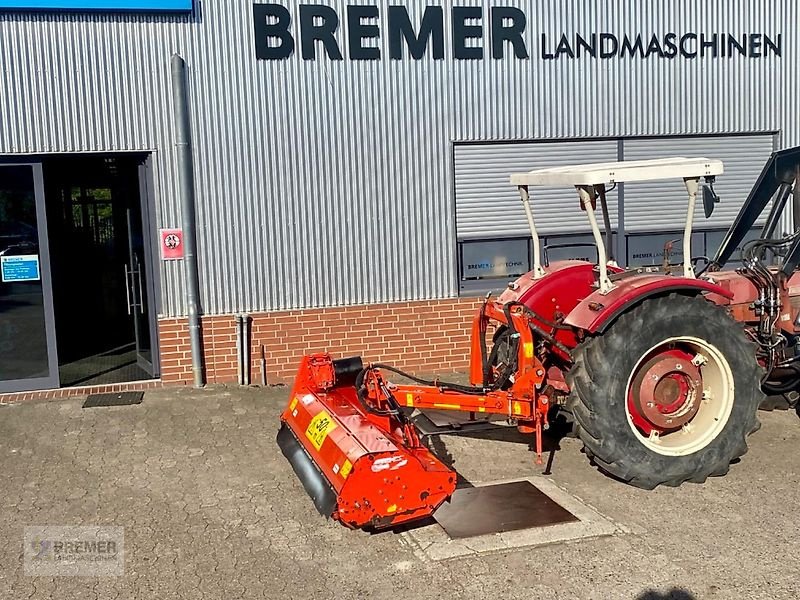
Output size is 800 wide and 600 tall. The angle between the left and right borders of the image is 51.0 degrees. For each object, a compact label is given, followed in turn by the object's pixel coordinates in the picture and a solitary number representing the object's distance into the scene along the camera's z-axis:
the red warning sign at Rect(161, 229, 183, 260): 8.77
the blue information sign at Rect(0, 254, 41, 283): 8.74
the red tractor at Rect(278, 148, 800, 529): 5.54
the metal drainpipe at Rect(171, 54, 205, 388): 8.66
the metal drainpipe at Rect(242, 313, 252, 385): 8.97
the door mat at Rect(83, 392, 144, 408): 8.48
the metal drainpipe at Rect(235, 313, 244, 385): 8.97
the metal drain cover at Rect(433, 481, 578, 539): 5.18
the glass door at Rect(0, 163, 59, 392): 8.67
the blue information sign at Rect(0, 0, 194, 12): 8.26
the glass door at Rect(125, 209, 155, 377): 9.55
